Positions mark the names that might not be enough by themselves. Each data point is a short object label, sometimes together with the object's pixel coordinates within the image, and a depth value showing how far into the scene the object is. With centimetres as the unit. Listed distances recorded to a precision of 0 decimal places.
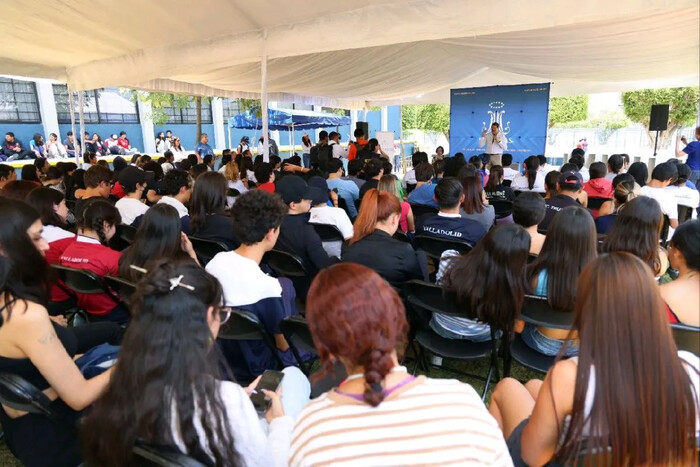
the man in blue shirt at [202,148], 1170
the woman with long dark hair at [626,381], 117
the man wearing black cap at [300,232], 314
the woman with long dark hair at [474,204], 424
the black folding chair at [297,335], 194
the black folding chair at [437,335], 236
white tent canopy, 391
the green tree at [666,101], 1698
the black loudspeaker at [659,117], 864
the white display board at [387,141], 1338
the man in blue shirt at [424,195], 513
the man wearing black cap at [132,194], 425
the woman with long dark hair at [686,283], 191
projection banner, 1005
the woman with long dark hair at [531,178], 651
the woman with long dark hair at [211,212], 351
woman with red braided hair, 98
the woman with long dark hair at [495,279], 224
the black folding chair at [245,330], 194
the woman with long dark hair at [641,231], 267
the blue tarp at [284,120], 1296
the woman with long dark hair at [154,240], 256
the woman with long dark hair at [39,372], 154
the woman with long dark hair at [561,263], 227
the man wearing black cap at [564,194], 414
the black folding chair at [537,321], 213
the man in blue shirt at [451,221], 347
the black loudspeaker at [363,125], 1282
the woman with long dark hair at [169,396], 120
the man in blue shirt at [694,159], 658
